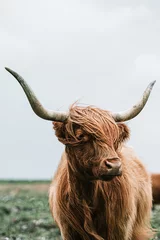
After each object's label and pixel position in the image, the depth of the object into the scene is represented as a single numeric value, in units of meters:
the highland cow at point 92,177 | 8.53
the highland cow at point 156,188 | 25.05
